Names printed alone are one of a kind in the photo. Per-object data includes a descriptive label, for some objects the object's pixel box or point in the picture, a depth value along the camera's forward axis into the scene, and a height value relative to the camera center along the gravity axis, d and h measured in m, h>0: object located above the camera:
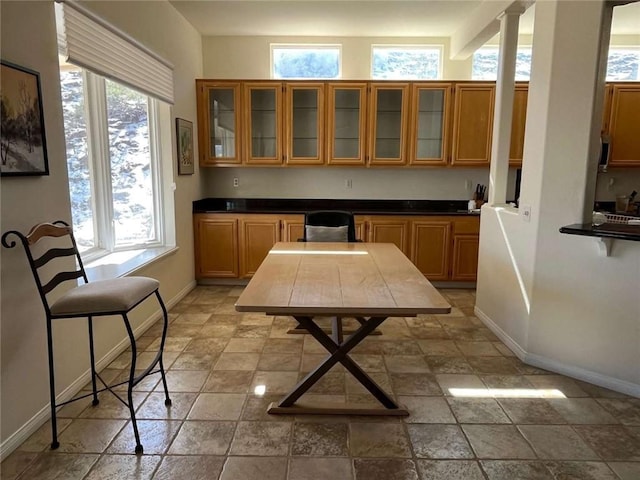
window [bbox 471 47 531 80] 4.90 +1.35
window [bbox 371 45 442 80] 4.96 +1.35
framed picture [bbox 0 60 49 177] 1.88 +0.23
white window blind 2.39 +0.82
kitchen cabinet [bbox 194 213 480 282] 4.63 -0.64
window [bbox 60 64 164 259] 2.90 +0.10
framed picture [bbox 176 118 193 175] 4.14 +0.32
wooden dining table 1.90 -0.56
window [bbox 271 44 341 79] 4.98 +1.36
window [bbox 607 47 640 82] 4.83 +1.34
